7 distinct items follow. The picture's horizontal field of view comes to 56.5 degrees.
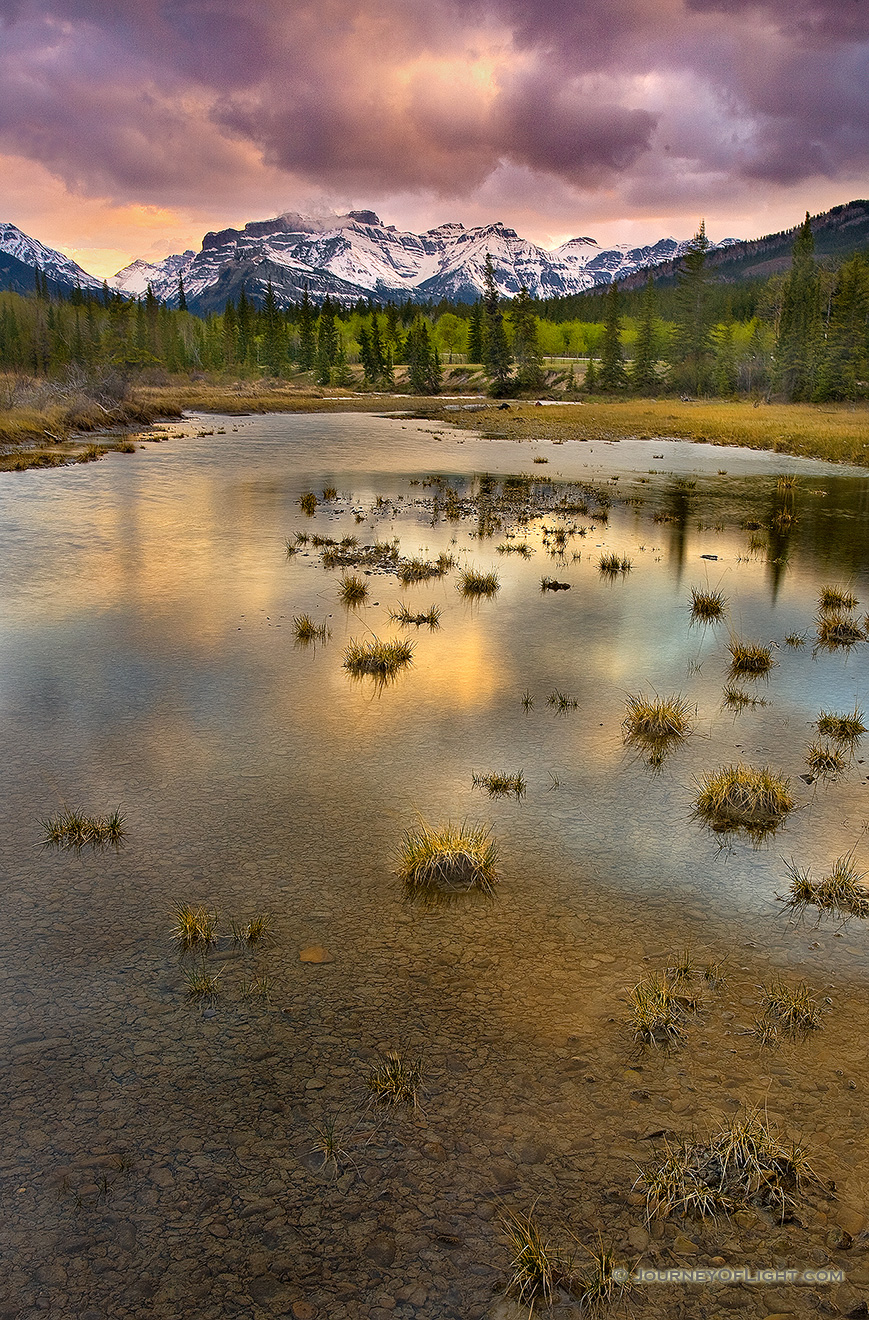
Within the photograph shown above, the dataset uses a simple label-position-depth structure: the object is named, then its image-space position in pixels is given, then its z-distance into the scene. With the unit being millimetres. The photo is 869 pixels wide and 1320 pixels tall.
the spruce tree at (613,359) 123000
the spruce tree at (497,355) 123525
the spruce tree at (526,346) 125456
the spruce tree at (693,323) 116500
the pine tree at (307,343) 162125
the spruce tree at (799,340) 91688
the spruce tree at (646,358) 119625
